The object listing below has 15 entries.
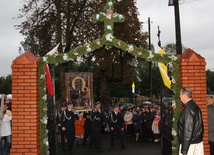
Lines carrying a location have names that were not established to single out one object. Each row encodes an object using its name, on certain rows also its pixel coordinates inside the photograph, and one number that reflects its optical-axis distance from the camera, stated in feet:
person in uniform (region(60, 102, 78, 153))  42.52
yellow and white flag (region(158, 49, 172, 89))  28.76
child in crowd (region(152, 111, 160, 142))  49.55
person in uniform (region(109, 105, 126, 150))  46.26
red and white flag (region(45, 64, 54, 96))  28.43
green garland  26.43
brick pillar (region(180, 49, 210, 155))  26.12
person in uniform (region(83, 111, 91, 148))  47.93
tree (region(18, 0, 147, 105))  83.46
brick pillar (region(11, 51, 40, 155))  25.35
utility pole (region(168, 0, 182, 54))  49.47
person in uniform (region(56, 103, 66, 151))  45.14
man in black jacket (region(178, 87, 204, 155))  18.95
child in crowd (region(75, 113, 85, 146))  53.16
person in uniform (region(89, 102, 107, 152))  43.92
